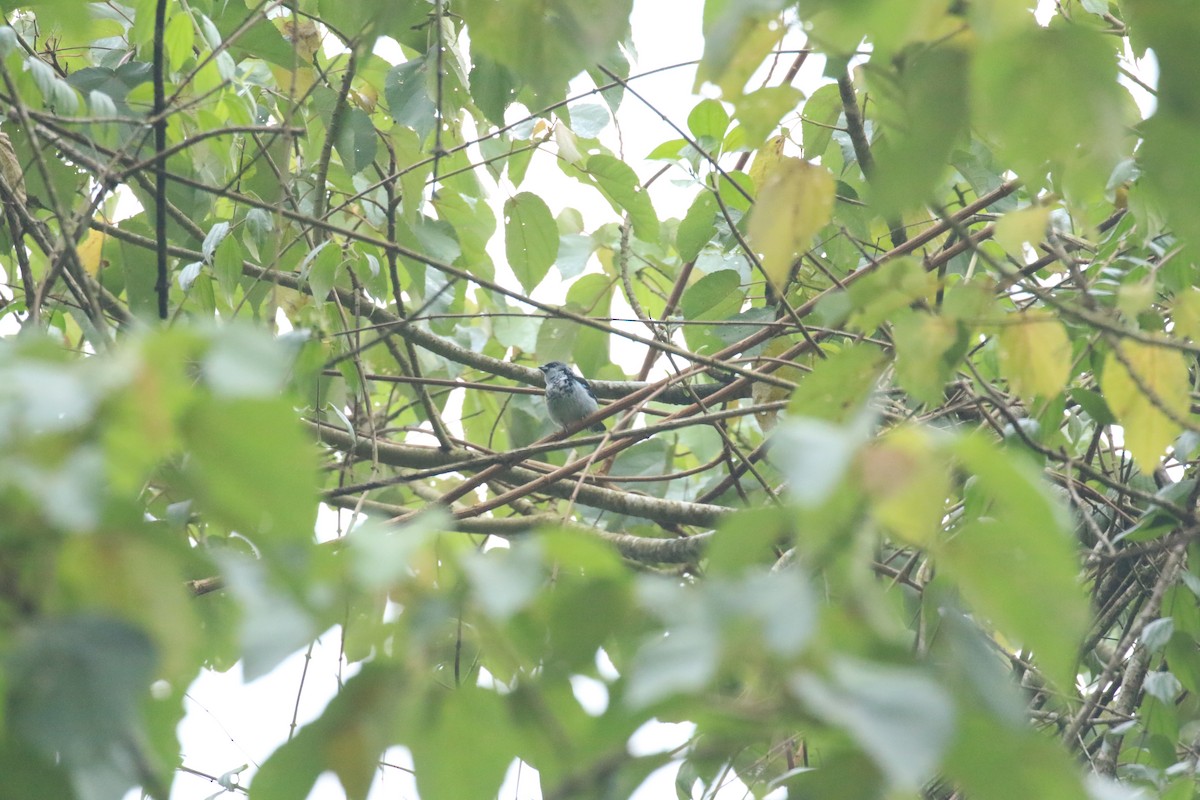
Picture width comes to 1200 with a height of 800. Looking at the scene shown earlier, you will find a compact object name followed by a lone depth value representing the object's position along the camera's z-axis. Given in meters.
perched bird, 19.32
